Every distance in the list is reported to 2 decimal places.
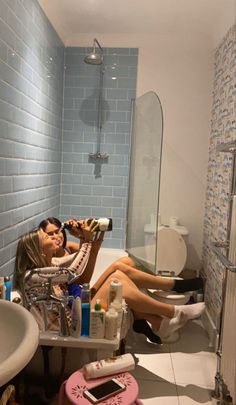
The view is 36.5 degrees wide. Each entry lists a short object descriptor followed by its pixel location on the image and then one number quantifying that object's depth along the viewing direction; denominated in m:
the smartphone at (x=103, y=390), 1.54
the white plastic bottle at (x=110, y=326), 1.82
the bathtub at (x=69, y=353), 1.80
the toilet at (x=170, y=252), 3.07
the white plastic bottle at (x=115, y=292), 2.02
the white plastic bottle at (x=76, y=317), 1.79
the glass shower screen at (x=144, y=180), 2.72
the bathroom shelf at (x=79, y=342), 1.79
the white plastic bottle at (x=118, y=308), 1.91
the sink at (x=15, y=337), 0.85
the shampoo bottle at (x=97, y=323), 1.81
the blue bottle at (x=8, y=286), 1.83
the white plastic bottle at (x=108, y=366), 1.67
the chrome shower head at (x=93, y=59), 2.96
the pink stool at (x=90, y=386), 1.54
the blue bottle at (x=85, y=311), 1.84
